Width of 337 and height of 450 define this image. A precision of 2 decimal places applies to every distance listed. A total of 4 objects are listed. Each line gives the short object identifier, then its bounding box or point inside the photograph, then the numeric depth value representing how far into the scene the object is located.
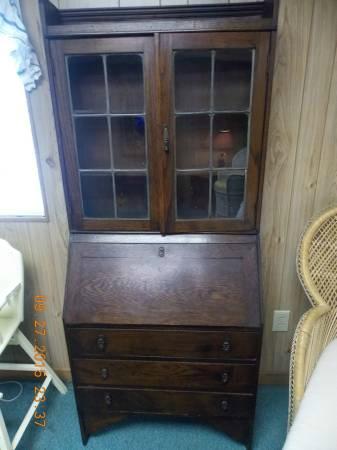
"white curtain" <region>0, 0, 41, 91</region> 1.12
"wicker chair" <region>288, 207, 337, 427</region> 1.06
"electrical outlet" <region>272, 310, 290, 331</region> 1.54
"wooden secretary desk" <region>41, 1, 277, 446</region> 1.01
